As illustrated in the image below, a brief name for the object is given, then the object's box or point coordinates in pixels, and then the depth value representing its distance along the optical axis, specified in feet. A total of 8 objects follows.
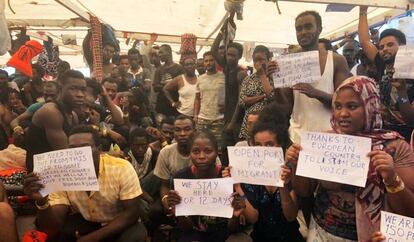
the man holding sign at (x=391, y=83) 10.52
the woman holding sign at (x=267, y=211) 9.46
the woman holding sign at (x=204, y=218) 10.06
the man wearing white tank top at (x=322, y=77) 10.21
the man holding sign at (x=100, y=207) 9.66
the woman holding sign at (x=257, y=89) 12.84
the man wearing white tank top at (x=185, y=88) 18.34
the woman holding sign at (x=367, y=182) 6.39
